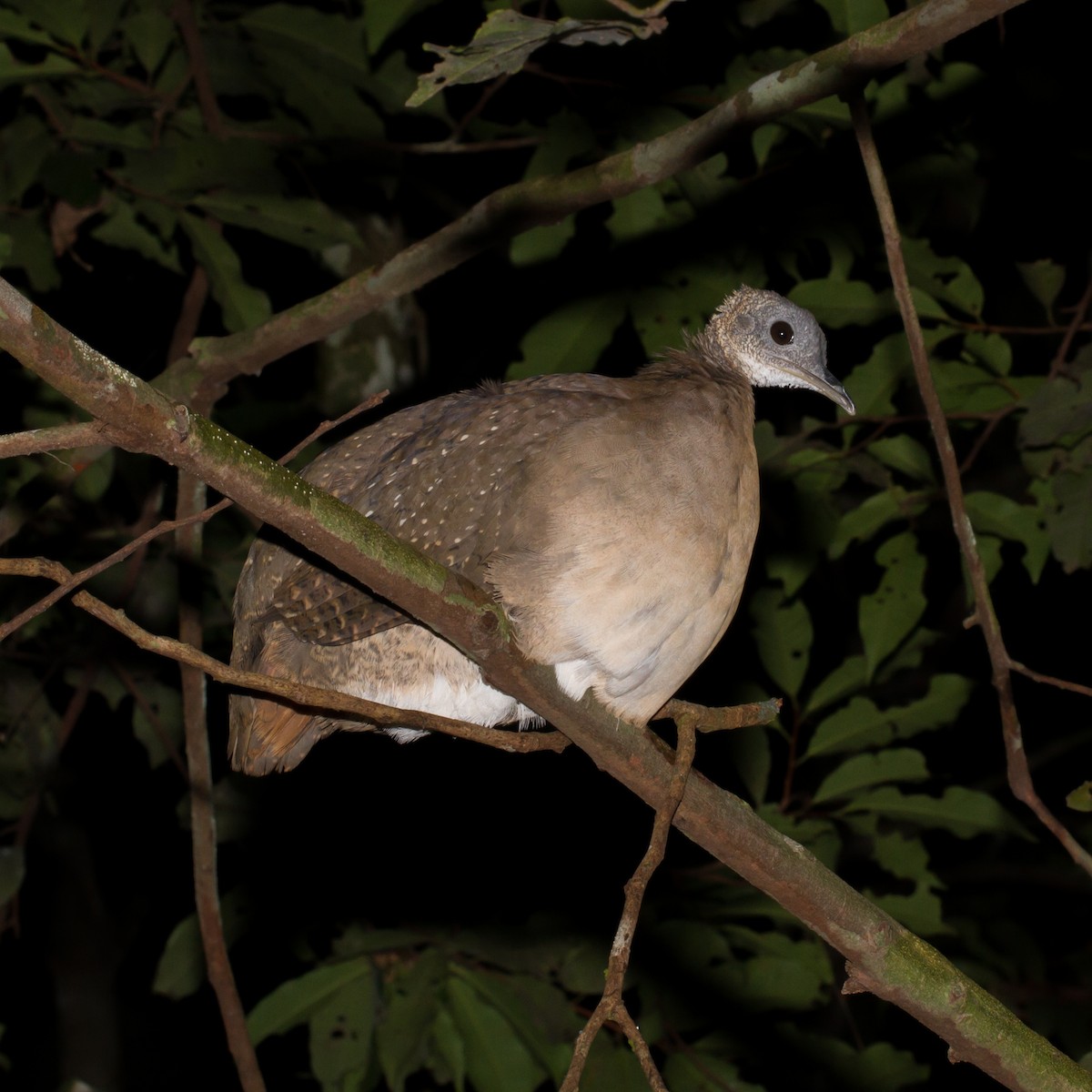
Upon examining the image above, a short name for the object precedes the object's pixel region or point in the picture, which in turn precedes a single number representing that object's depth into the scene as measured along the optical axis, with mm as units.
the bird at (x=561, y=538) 5902
